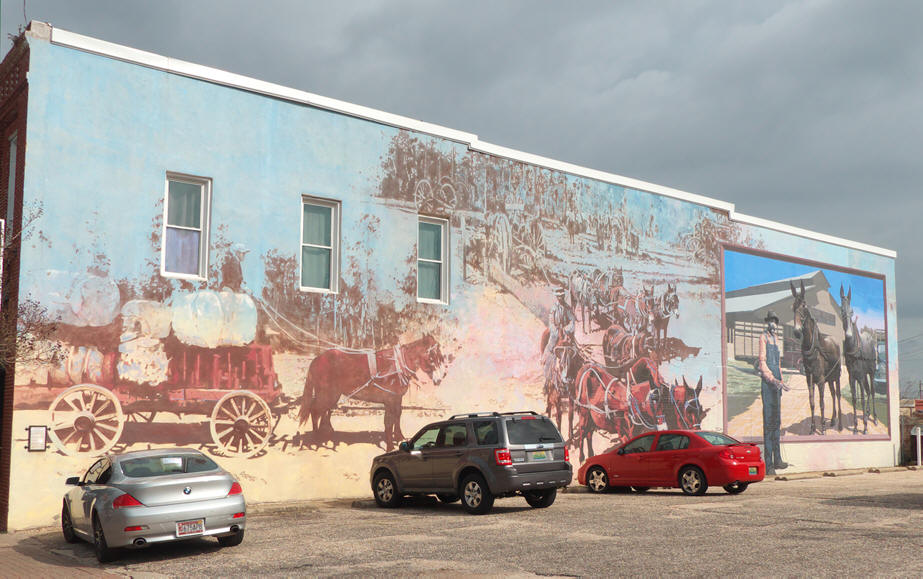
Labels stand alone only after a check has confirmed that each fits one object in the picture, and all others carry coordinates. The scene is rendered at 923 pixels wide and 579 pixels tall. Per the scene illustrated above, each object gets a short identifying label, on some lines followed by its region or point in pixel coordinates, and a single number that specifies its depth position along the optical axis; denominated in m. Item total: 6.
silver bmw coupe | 11.16
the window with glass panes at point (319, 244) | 19.45
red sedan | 18.23
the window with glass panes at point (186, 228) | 17.48
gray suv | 15.12
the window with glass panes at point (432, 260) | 21.44
